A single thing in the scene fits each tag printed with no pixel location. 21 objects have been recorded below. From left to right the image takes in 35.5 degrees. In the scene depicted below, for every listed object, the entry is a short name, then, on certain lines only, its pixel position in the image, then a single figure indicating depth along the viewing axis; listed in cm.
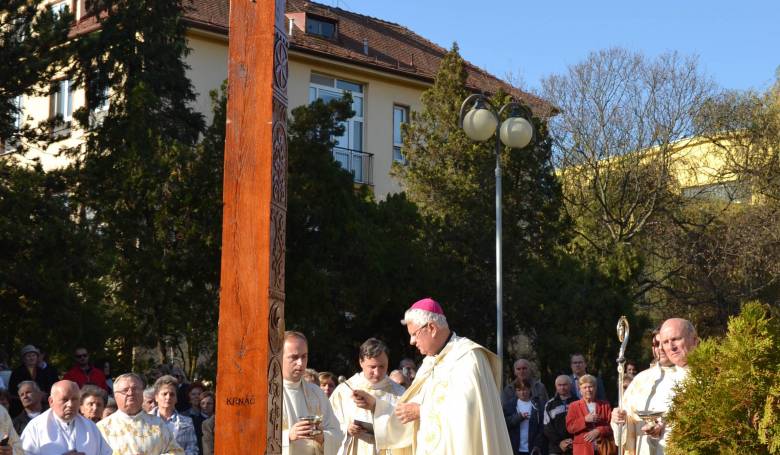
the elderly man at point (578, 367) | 1544
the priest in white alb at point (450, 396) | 782
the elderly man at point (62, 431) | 971
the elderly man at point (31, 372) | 1463
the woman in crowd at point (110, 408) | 1176
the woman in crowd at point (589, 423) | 1329
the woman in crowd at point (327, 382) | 1338
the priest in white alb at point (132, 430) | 1009
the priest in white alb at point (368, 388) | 1041
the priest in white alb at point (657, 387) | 884
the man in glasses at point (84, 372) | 1540
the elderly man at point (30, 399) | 1188
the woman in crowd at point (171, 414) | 1120
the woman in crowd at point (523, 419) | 1518
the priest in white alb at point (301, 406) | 903
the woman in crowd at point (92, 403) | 1041
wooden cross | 602
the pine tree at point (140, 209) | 1877
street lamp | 1684
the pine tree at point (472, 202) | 2509
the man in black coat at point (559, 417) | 1408
